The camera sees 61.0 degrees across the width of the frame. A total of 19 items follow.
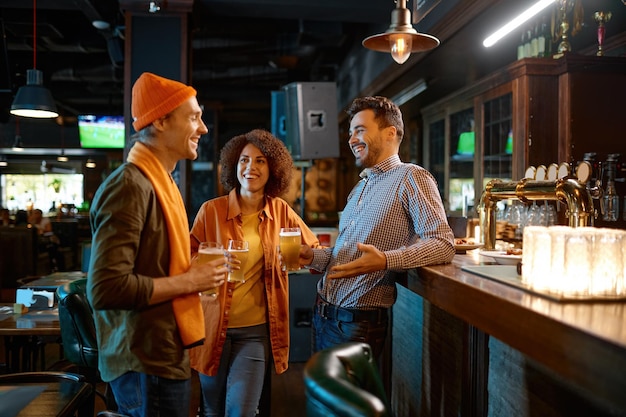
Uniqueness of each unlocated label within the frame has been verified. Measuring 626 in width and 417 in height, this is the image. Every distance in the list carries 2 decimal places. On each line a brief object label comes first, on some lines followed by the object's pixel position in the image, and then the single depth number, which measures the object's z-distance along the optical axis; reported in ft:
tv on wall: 32.19
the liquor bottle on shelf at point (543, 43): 13.65
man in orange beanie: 4.35
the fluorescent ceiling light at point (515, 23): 8.57
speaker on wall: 16.75
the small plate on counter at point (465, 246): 8.29
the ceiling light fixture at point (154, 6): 13.29
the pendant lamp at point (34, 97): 18.07
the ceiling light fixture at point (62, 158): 47.67
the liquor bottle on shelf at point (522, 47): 14.65
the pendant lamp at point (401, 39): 9.07
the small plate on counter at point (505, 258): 6.54
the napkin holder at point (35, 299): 10.44
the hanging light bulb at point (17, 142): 36.19
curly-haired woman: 6.73
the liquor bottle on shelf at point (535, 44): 13.85
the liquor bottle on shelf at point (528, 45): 14.27
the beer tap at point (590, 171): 11.27
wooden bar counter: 3.21
